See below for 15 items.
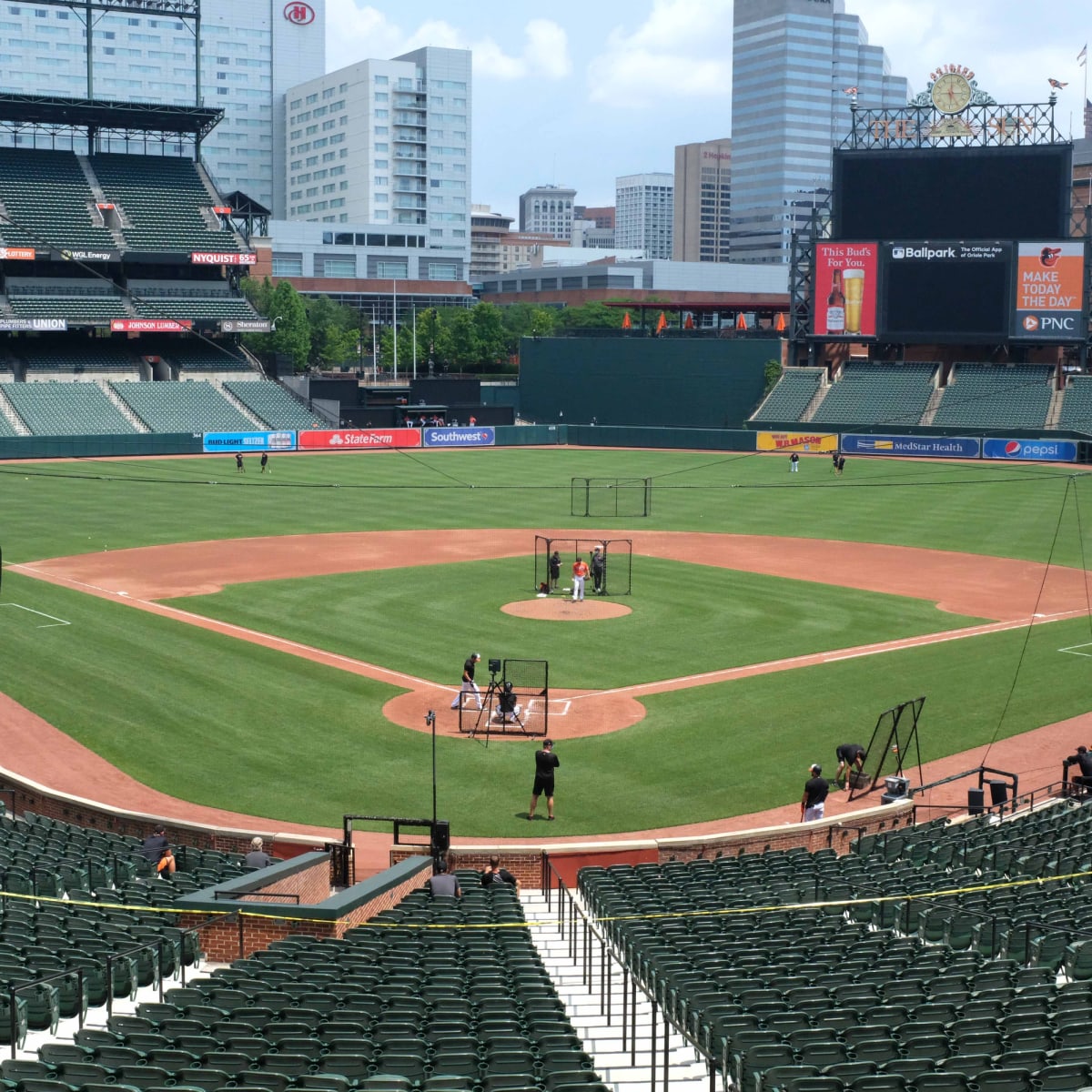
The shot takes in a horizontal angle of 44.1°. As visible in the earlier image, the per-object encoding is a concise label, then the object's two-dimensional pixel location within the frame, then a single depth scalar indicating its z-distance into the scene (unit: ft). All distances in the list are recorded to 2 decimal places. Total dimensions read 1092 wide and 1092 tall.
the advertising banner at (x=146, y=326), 304.95
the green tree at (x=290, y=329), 384.88
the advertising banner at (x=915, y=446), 282.15
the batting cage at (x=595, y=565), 139.23
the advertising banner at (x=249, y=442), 293.98
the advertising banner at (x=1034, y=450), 270.87
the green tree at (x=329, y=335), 416.46
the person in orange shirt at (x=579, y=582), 133.72
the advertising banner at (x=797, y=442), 298.97
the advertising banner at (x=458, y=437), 318.04
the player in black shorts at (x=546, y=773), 72.79
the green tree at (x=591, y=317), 495.41
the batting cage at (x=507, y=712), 90.48
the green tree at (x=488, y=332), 420.36
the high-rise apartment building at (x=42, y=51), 624.59
